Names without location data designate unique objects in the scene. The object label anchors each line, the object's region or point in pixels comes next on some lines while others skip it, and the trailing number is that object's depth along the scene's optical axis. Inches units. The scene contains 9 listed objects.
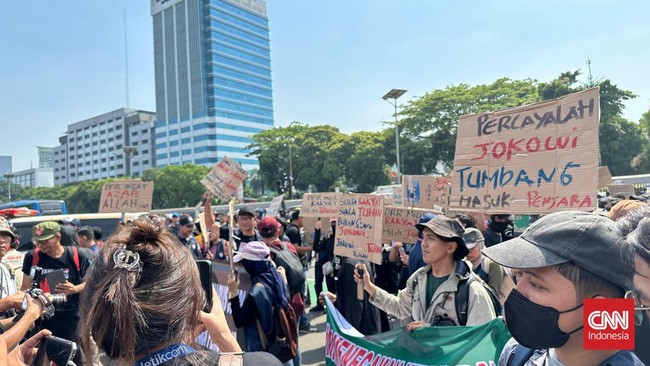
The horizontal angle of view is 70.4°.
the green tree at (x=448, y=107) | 1796.3
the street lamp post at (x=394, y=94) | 1401.1
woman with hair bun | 52.4
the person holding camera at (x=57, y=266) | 175.9
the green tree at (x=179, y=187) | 2677.2
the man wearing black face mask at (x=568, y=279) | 56.1
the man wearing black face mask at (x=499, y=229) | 251.6
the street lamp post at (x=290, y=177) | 2260.1
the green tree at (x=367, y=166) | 1988.2
